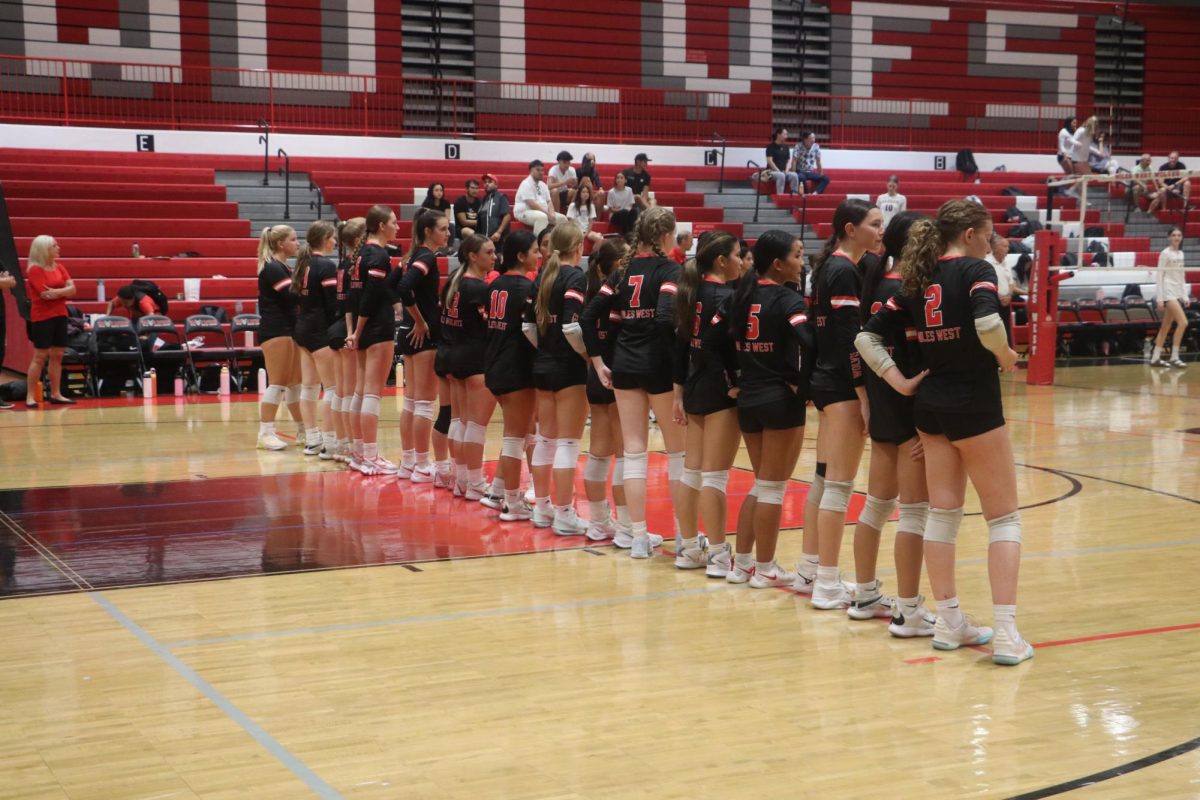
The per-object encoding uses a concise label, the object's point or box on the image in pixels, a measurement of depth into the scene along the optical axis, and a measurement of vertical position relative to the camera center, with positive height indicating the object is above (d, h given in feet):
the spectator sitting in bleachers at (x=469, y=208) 54.65 +1.48
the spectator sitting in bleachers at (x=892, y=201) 70.23 +2.27
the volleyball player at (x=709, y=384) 21.30 -2.35
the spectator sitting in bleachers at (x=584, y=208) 63.26 +1.70
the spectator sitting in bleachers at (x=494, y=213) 55.78 +1.27
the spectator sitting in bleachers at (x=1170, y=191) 80.02 +3.25
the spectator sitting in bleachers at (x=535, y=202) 58.90 +1.85
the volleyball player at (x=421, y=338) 30.30 -2.28
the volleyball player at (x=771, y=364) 20.20 -1.90
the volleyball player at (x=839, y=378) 19.53 -2.04
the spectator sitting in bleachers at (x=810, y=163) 76.54 +4.70
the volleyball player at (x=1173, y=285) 59.88 -1.96
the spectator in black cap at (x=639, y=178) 66.95 +3.33
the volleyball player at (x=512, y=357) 26.35 -2.34
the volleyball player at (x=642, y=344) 22.70 -1.81
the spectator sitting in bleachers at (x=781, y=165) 75.97 +4.59
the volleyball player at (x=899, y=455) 18.15 -3.02
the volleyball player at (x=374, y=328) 31.71 -2.15
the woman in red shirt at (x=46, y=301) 45.29 -2.06
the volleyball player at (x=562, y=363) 24.77 -2.34
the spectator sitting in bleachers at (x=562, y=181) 64.03 +3.05
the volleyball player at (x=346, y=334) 32.73 -2.47
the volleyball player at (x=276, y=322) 35.63 -2.24
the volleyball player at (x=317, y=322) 34.17 -2.14
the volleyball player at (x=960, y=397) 16.78 -2.01
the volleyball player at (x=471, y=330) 27.96 -1.91
